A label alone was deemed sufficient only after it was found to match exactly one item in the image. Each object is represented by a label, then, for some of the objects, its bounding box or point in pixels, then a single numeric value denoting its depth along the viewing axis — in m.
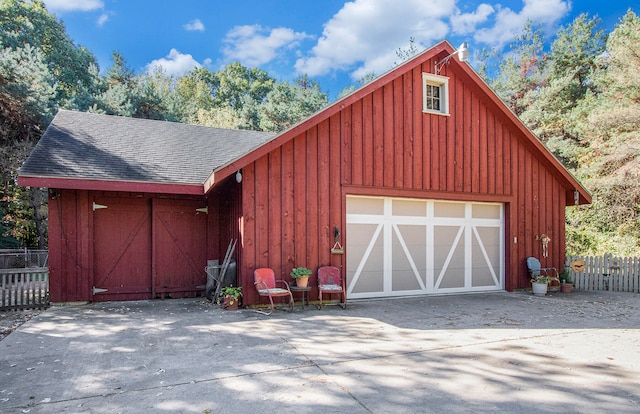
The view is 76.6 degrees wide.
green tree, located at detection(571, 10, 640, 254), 14.93
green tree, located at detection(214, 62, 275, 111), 35.16
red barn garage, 7.01
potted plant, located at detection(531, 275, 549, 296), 8.71
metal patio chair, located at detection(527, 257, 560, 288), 9.15
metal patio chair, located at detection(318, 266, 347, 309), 7.04
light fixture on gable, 7.43
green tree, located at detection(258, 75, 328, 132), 26.00
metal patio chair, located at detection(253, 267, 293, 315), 6.31
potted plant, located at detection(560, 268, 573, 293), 9.26
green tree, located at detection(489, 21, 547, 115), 24.11
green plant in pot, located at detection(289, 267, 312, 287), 6.75
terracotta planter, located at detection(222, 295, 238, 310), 6.64
